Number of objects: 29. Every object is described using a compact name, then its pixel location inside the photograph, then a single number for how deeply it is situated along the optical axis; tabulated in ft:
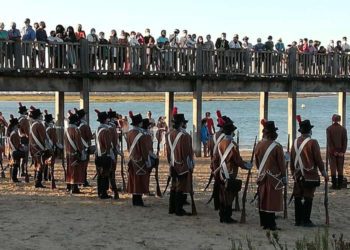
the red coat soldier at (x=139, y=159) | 42.32
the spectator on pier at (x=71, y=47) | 64.46
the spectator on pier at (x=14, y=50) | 60.95
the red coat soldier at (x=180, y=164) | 40.27
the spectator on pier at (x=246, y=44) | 78.02
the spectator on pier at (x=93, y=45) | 65.92
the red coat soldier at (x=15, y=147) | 53.72
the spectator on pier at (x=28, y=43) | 61.62
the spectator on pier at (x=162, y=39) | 71.65
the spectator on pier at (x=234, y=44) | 76.33
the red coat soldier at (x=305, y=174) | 37.88
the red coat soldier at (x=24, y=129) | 54.34
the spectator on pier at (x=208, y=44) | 74.66
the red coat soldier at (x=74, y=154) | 47.09
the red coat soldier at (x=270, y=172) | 35.88
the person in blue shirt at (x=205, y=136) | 79.51
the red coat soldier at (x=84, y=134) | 47.30
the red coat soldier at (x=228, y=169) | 37.73
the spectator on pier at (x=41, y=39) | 62.69
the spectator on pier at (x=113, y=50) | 67.51
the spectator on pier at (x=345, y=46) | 85.28
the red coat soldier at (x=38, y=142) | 50.01
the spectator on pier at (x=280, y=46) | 80.30
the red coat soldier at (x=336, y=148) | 52.31
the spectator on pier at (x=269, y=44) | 79.09
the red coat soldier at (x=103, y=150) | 44.83
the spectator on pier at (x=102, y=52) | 66.49
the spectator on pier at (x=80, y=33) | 67.50
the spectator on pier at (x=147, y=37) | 71.92
